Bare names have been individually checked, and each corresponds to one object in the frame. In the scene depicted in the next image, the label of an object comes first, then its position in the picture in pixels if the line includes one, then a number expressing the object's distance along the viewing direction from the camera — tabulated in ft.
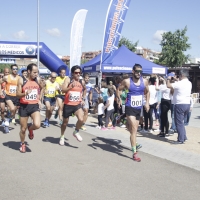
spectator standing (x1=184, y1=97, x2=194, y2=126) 33.65
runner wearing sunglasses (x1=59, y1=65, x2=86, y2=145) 23.45
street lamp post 58.84
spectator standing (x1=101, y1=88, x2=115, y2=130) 32.86
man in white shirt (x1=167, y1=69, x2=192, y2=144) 25.35
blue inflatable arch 57.21
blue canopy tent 51.90
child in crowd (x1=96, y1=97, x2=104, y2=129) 33.58
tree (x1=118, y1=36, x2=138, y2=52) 174.30
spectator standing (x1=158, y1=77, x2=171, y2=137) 28.84
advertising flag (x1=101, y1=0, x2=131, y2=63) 47.62
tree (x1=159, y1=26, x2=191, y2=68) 131.23
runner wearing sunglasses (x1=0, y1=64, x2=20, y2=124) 30.07
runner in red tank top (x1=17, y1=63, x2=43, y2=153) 21.18
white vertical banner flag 61.52
